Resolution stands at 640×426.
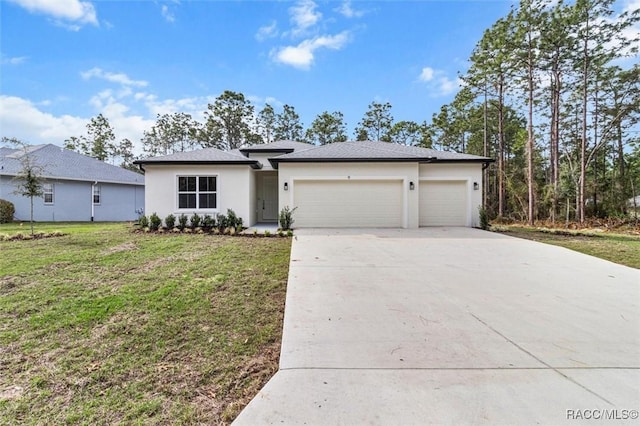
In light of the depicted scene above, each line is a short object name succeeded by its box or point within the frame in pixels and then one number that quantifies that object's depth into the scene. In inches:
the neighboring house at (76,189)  642.2
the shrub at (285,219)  475.2
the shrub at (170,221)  475.5
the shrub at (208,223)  477.5
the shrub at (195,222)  478.3
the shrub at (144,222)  476.1
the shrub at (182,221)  474.7
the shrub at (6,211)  592.1
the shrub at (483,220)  503.2
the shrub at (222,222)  473.5
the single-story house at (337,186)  491.8
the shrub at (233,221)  473.4
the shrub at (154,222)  474.6
